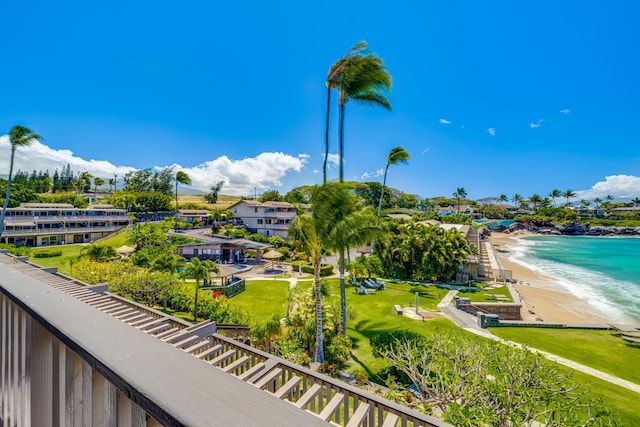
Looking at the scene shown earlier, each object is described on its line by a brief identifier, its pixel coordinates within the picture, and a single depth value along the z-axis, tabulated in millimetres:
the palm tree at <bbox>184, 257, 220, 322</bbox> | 15023
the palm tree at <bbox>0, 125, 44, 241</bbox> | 30328
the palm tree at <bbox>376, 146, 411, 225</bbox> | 27970
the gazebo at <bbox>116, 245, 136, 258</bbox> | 28672
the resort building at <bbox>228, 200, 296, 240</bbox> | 46188
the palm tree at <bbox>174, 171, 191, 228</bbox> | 60319
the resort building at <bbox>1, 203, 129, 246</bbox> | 36344
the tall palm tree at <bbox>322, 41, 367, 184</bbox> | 13570
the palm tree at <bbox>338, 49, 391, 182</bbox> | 13719
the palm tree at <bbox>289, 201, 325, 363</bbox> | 10922
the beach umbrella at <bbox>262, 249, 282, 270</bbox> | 28859
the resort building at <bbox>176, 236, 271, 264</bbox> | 32531
